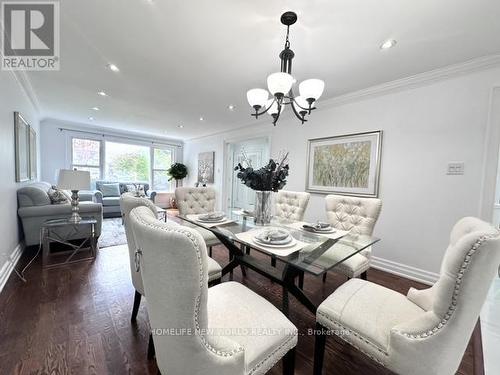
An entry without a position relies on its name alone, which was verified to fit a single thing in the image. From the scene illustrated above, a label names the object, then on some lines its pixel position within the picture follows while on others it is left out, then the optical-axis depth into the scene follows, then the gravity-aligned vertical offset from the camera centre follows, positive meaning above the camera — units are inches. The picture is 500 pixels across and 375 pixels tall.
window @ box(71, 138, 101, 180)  215.5 +16.6
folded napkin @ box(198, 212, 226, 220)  77.2 -15.6
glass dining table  47.6 -18.6
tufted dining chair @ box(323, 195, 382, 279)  67.6 -14.6
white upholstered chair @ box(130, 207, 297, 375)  23.6 -18.8
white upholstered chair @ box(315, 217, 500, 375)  27.7 -23.3
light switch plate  84.1 +7.5
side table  95.9 -36.2
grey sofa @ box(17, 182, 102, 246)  106.8 -22.1
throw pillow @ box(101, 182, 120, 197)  210.9 -19.2
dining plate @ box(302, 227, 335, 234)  68.0 -16.9
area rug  129.9 -45.2
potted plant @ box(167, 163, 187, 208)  264.8 +4.3
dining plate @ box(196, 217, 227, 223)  75.6 -16.7
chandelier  58.7 +28.8
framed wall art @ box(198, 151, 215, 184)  228.7 +10.0
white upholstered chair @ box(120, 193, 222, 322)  49.0 -25.8
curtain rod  211.0 +41.5
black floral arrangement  71.4 +0.5
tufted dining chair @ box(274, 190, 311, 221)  94.0 -12.2
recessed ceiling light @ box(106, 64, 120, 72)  91.4 +47.8
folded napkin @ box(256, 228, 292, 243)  52.5 -15.4
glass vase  75.0 -11.2
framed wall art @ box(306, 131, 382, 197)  107.1 +9.9
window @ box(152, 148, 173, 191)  269.4 +8.2
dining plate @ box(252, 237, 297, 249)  50.8 -16.7
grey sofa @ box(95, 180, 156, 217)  190.5 -28.1
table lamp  102.3 -6.5
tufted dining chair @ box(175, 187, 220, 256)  91.2 -13.1
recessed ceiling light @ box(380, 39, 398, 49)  69.2 +48.4
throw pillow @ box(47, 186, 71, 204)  116.8 -15.9
